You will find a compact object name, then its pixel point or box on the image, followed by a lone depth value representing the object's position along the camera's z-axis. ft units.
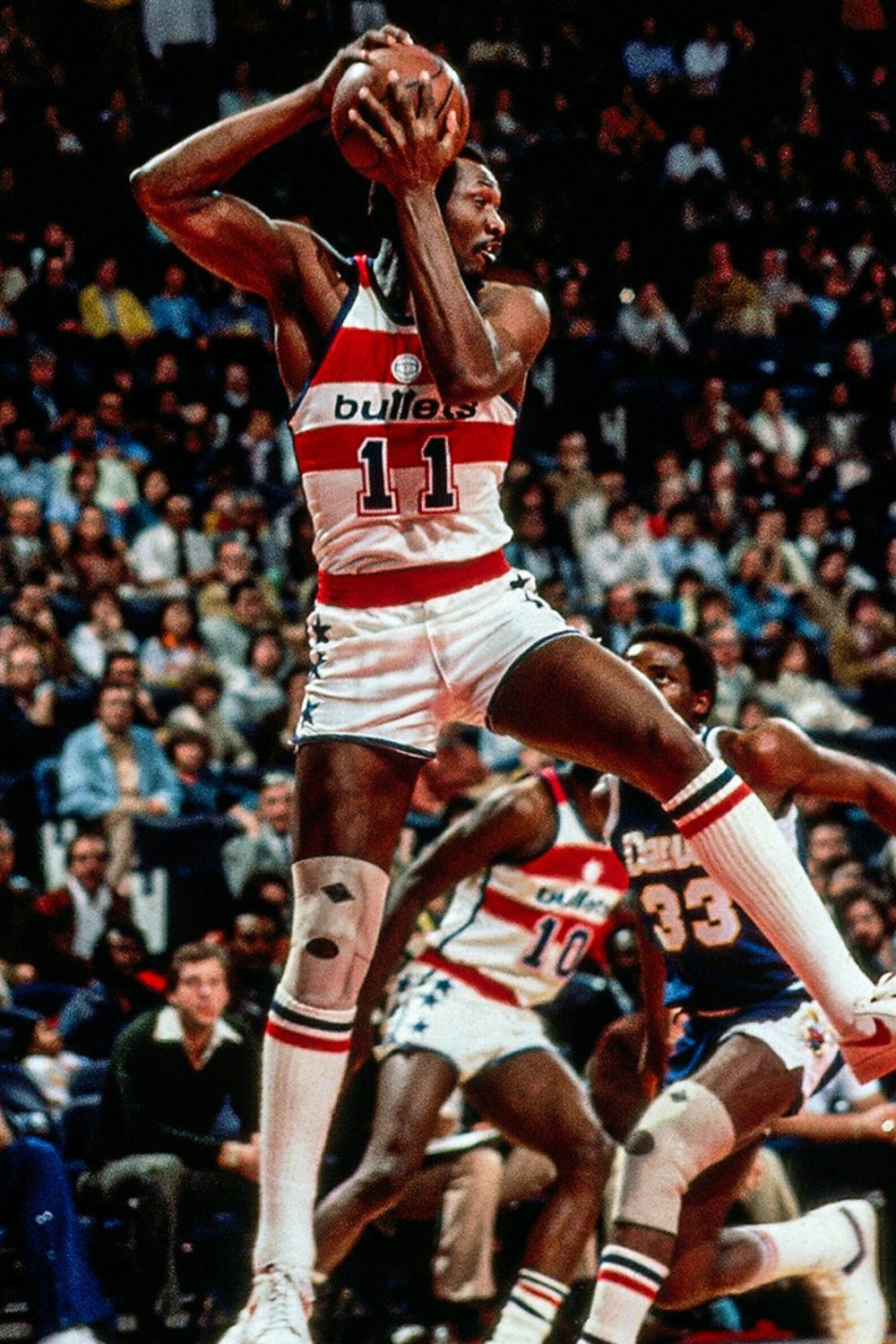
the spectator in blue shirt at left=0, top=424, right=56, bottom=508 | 41.70
